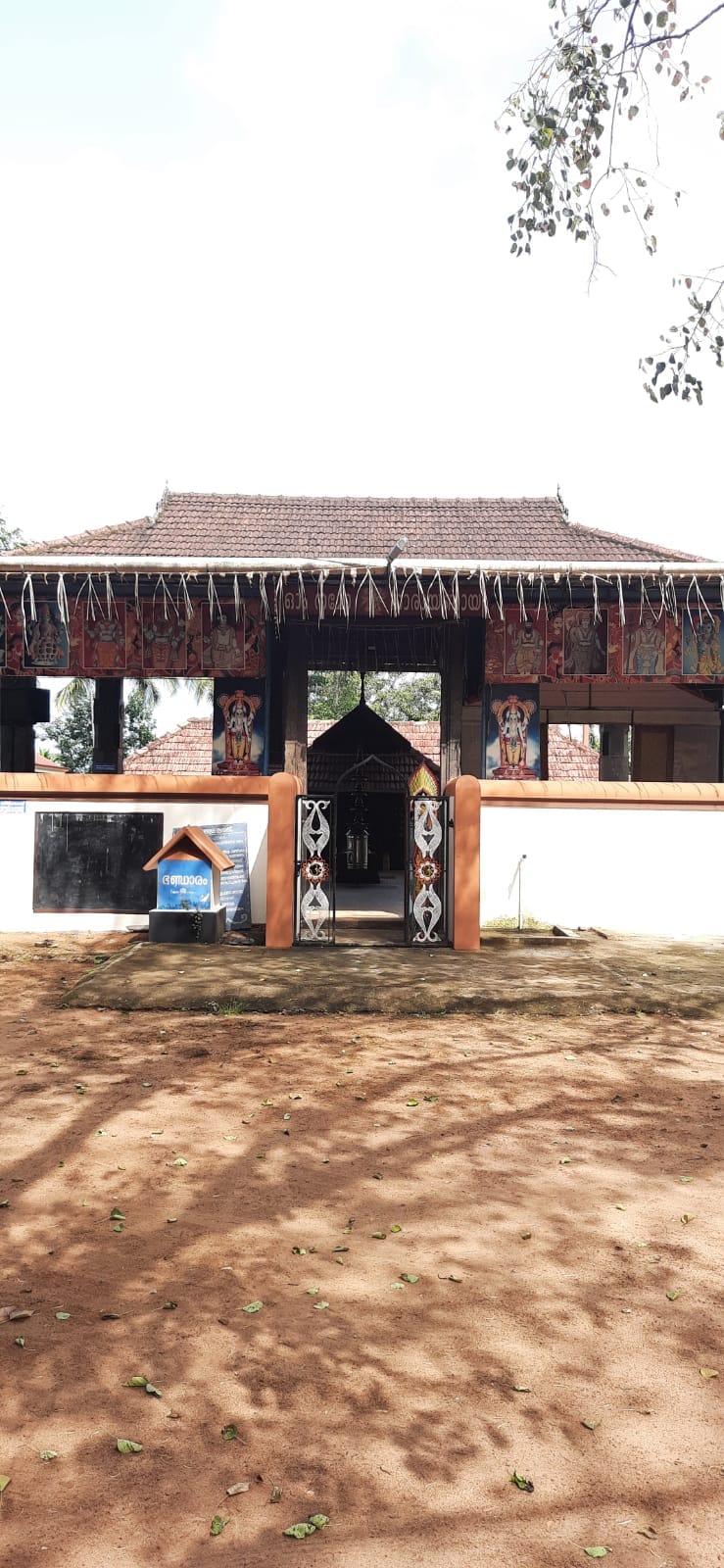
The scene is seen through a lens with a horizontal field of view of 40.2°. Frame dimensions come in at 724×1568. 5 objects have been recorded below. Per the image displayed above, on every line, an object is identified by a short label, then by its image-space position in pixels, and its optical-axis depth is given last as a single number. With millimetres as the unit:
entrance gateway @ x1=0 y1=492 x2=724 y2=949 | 10398
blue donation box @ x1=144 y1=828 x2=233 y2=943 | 9500
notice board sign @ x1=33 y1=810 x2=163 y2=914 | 10406
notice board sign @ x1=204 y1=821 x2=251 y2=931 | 10414
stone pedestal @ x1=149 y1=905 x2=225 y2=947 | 9508
